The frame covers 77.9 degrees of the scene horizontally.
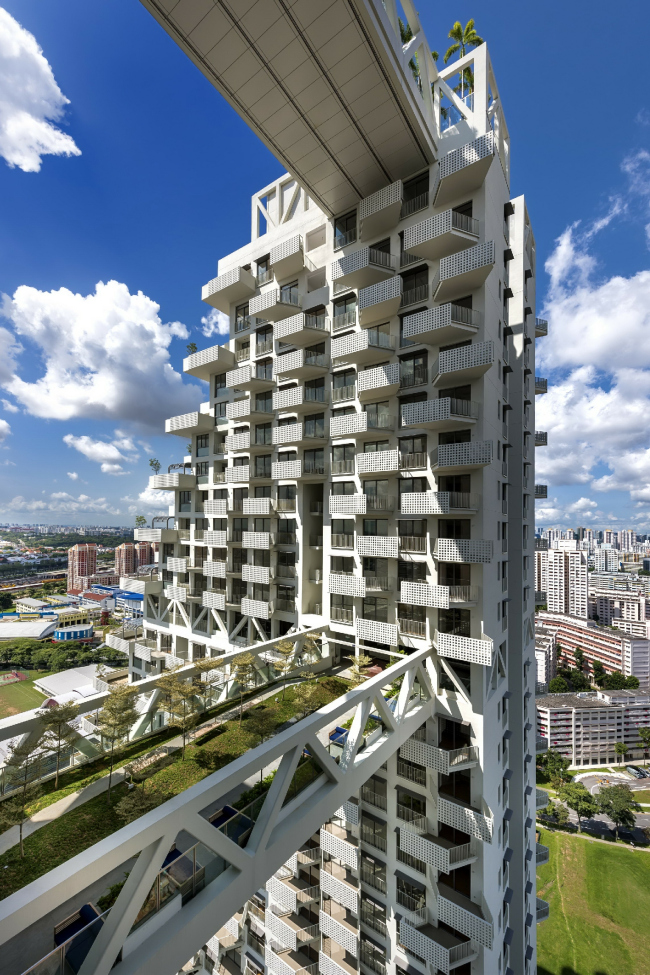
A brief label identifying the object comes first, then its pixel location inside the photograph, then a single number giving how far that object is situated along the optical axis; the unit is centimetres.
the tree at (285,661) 1755
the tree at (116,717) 1031
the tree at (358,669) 1688
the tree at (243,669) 1567
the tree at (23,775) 774
